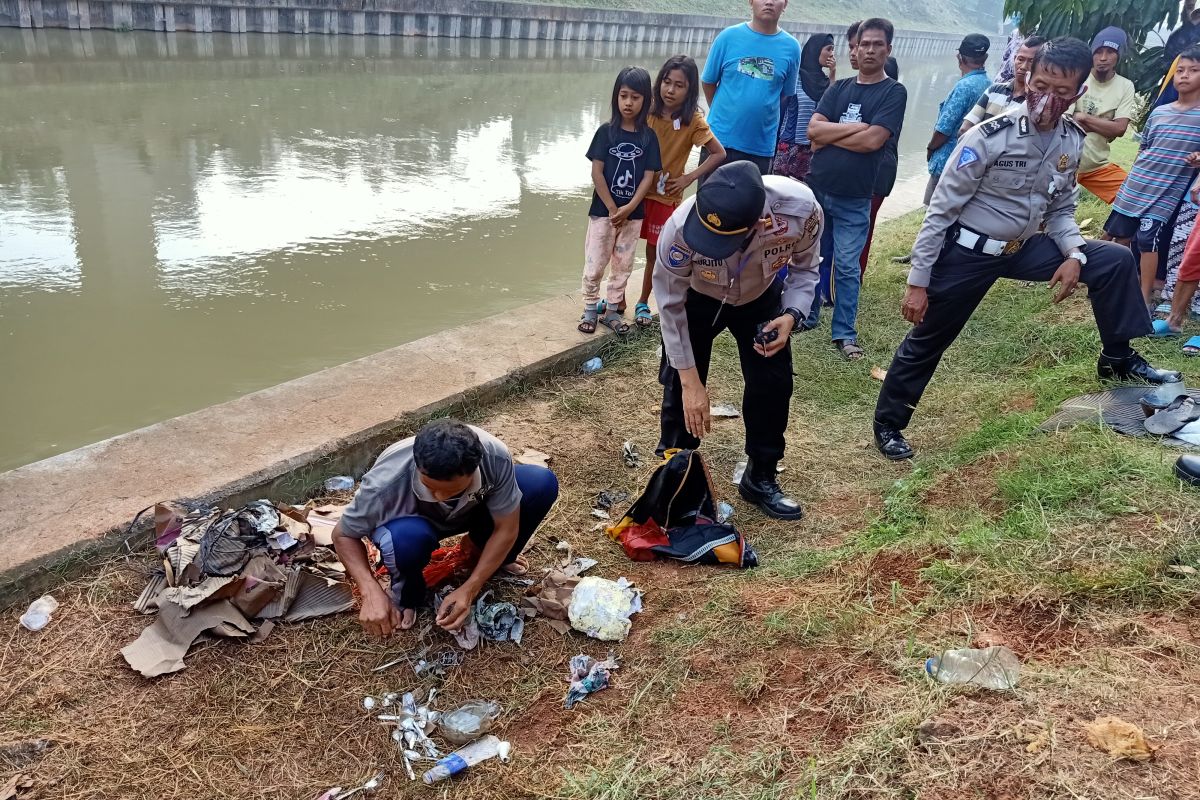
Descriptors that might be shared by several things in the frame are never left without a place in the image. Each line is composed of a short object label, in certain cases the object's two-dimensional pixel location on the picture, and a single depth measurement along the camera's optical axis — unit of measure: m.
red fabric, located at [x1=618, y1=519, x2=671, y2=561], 3.09
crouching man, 2.36
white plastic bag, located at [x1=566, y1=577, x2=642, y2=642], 2.68
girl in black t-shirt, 4.42
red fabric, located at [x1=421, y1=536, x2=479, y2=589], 2.82
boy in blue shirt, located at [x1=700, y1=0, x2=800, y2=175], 4.90
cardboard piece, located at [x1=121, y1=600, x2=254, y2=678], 2.53
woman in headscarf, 5.53
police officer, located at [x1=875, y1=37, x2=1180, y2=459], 3.19
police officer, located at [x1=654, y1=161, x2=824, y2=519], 2.51
